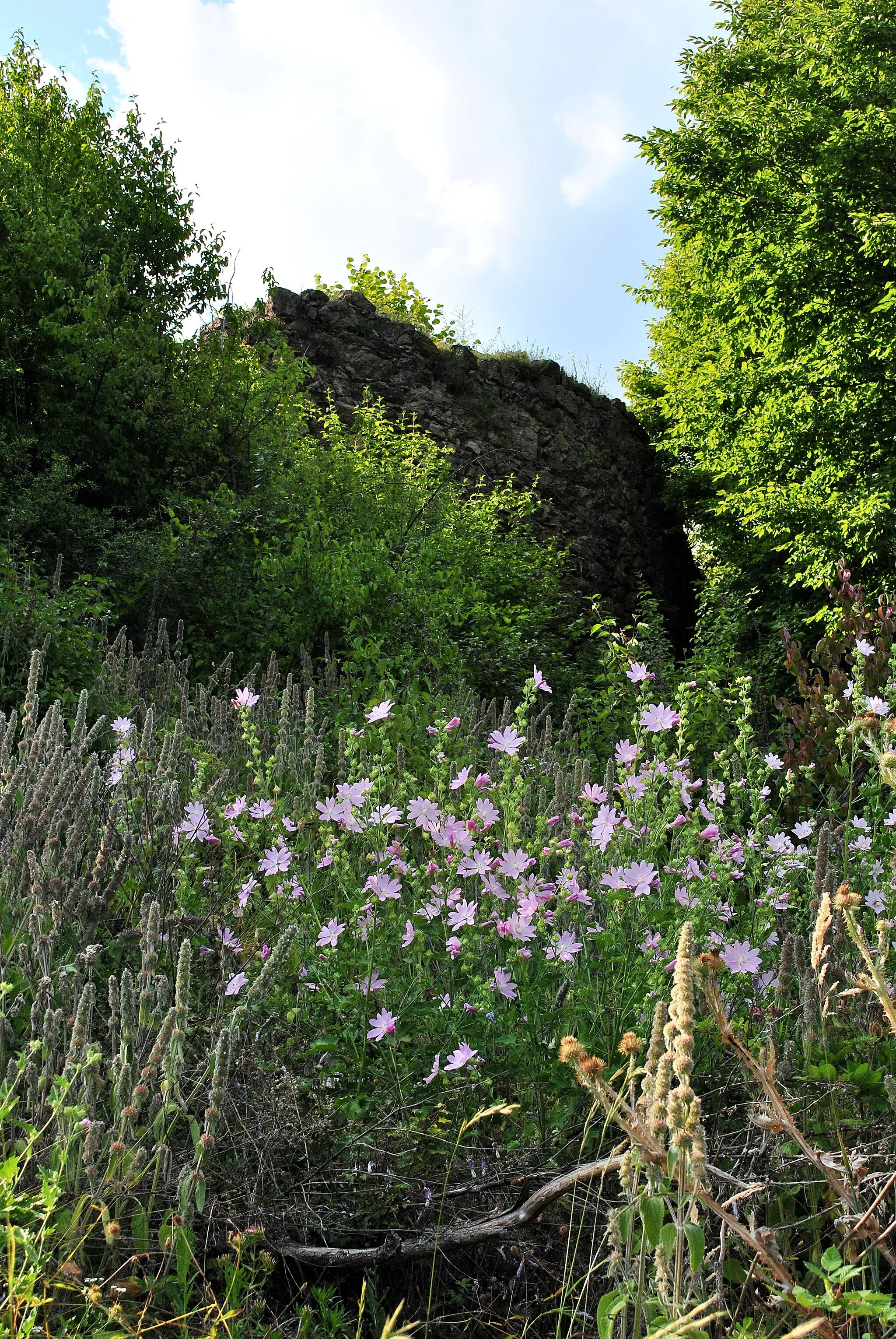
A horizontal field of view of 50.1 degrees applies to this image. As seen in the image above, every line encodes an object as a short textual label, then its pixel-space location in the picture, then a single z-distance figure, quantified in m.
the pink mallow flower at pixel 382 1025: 2.00
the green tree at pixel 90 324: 8.48
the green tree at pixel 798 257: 10.11
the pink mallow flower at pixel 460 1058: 1.91
